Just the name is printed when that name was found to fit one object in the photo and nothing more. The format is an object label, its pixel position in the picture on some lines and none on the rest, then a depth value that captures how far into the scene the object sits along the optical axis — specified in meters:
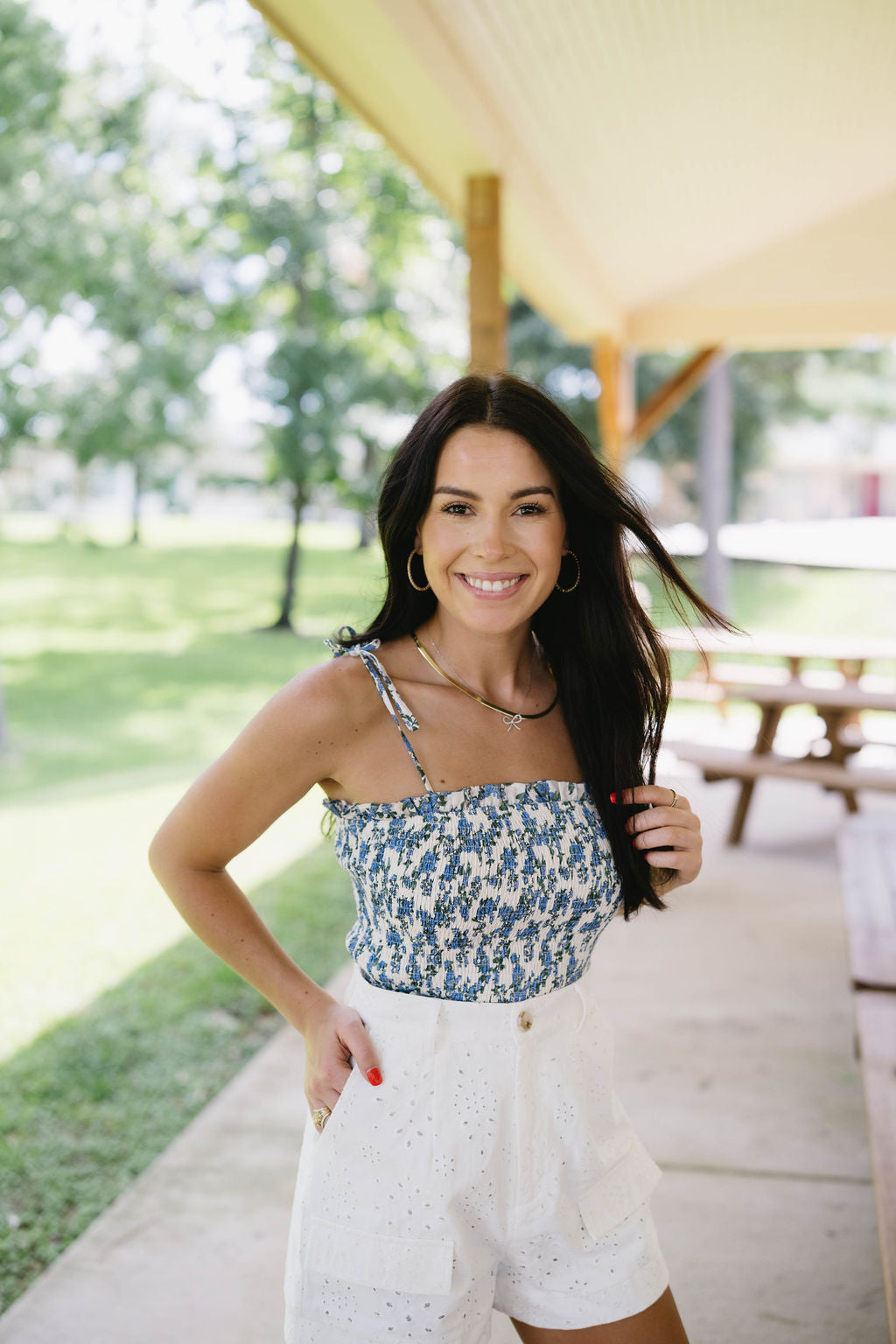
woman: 1.46
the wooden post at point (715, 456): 16.83
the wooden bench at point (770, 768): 5.63
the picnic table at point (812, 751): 5.71
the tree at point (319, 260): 15.94
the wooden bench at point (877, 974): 2.08
